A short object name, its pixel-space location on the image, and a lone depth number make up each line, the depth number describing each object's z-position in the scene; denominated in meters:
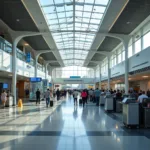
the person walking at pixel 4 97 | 20.56
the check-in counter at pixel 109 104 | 17.07
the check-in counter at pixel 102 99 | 23.26
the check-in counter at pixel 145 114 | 10.17
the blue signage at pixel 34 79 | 29.38
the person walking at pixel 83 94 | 22.96
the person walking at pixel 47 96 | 22.31
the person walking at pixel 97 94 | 23.33
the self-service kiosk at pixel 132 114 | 10.24
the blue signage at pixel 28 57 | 31.73
